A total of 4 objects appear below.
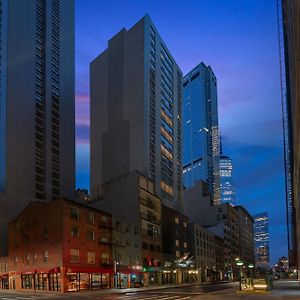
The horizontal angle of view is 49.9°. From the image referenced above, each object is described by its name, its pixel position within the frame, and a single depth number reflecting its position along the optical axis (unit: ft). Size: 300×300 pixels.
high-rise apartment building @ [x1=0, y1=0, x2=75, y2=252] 283.21
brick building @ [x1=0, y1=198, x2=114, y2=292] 154.08
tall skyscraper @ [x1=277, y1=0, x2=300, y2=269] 51.95
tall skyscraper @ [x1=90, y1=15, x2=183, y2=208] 348.50
